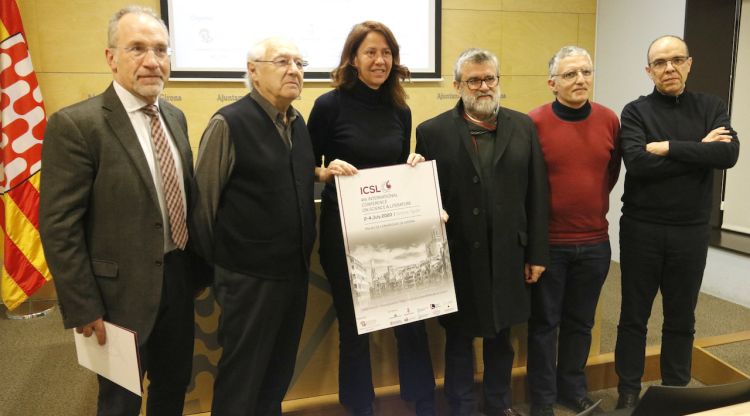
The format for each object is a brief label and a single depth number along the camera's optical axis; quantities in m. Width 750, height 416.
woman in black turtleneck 2.02
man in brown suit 1.53
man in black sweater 2.26
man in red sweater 2.27
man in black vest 1.70
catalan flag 3.79
